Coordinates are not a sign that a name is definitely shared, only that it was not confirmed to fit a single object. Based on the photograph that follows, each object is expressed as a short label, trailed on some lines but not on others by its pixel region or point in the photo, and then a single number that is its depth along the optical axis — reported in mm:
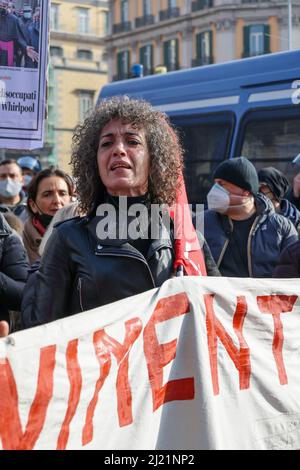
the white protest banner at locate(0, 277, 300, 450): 2844
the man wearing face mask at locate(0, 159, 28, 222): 8047
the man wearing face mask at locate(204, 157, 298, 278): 5707
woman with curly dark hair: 3412
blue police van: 8461
